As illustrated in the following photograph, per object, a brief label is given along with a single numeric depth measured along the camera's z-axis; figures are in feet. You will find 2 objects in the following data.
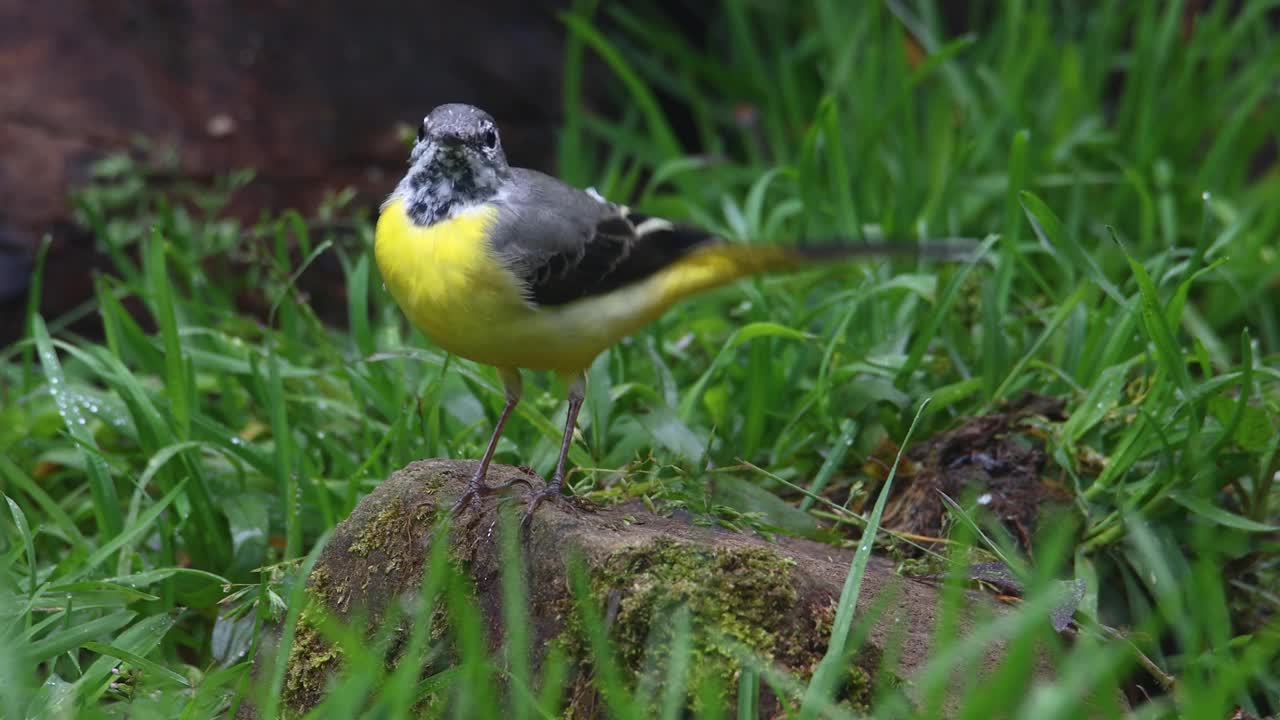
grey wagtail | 18.45
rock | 16.30
